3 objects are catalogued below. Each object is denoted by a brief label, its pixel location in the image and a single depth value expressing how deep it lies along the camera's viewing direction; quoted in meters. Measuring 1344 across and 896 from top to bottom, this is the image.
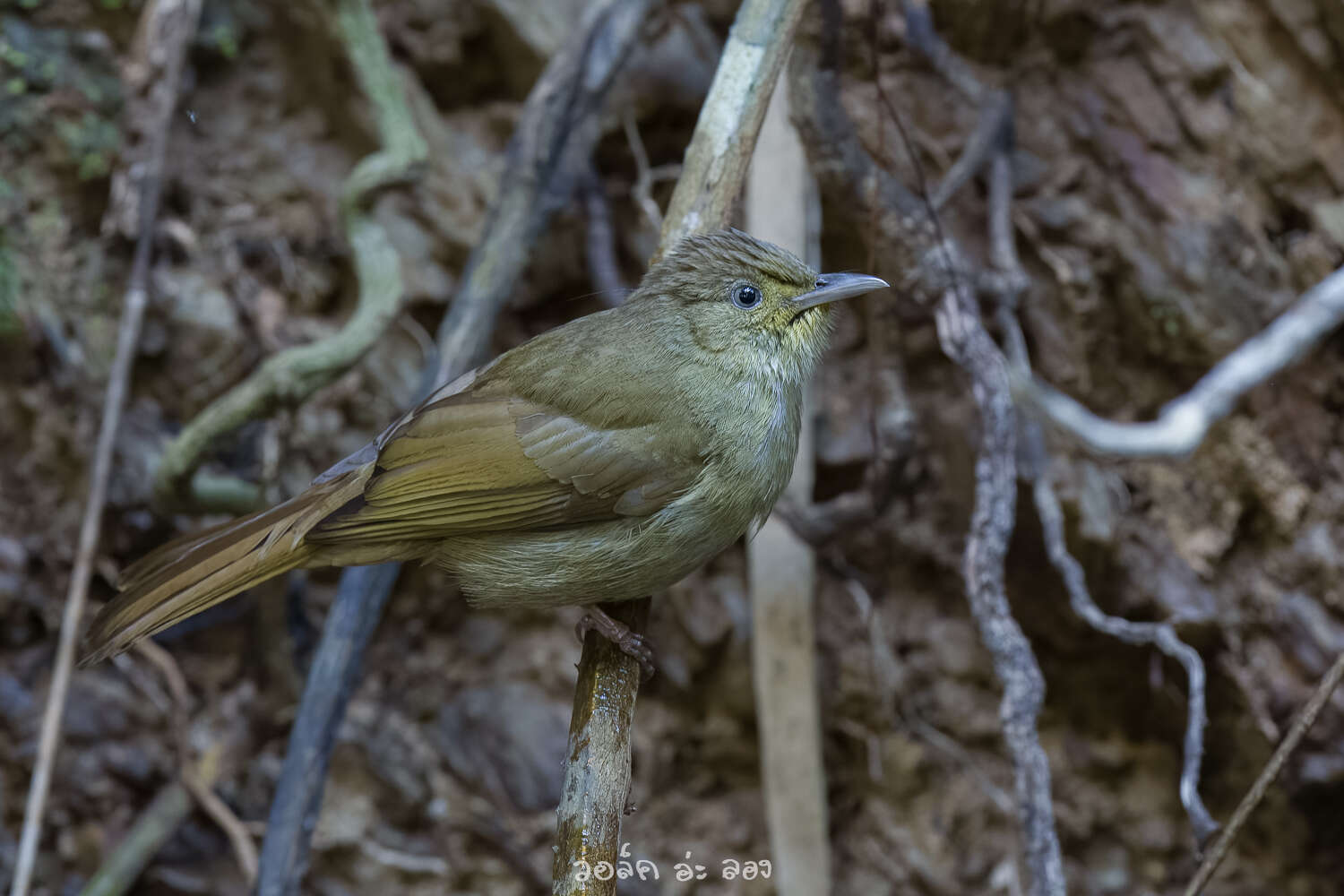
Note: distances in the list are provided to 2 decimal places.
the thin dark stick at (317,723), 5.80
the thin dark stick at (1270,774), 4.02
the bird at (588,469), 4.45
